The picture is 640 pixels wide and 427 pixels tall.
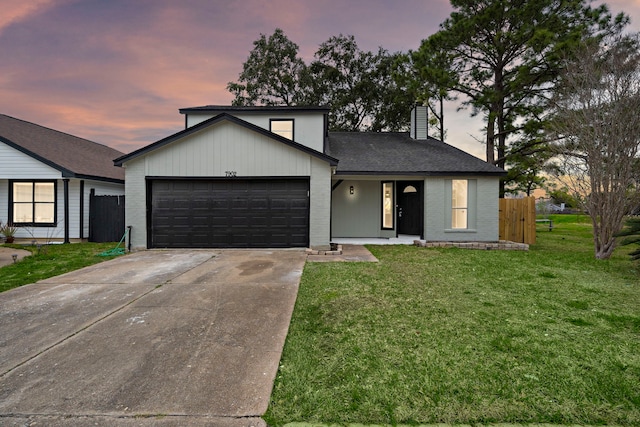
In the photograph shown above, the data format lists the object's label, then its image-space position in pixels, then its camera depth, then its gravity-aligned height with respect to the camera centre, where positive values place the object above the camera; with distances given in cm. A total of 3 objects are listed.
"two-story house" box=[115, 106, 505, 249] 915 +68
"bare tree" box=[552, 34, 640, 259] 815 +235
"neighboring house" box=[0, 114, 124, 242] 1122 +79
